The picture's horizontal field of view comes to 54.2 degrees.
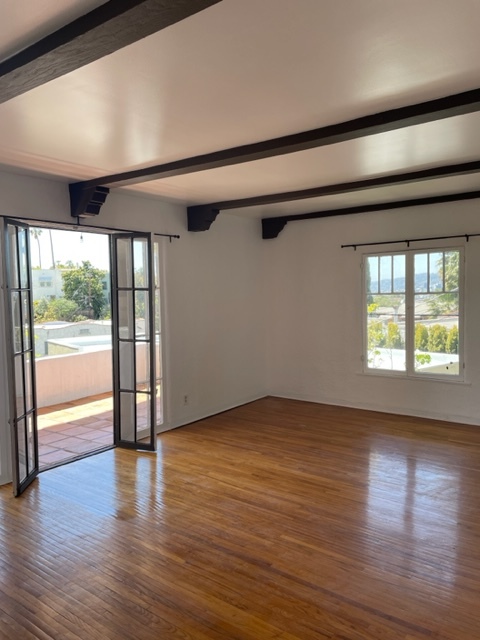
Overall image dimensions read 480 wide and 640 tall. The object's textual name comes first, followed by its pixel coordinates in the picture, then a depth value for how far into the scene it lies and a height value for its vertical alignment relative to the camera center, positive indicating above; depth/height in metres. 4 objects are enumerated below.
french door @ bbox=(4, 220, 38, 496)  3.68 -0.49
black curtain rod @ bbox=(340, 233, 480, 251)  5.36 +0.61
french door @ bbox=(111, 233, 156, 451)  4.76 -0.46
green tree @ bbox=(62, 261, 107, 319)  8.09 +0.14
